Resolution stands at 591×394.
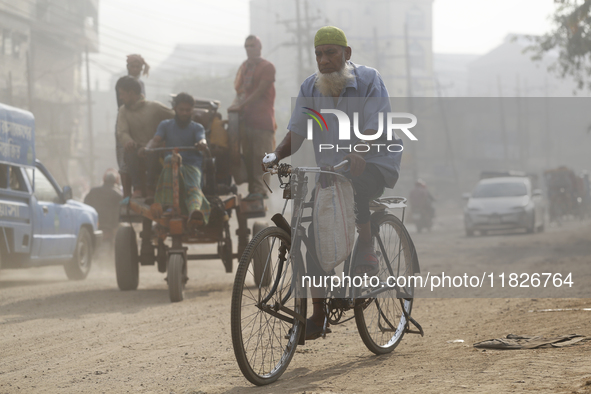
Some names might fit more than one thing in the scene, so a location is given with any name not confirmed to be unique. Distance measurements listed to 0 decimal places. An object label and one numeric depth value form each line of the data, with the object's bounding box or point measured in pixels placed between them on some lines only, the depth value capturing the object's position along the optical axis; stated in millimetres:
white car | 22594
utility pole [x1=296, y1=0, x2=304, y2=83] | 39156
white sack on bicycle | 4480
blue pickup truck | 10219
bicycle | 3982
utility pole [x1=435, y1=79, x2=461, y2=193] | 51031
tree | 17375
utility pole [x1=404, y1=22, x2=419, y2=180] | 46572
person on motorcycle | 26906
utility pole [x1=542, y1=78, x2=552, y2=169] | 50775
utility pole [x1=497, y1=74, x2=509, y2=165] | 53097
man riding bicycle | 4660
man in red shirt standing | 9758
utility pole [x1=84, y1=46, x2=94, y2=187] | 38750
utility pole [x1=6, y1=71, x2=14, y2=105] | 31800
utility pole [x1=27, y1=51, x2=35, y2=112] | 32875
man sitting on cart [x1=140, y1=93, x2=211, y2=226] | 8719
